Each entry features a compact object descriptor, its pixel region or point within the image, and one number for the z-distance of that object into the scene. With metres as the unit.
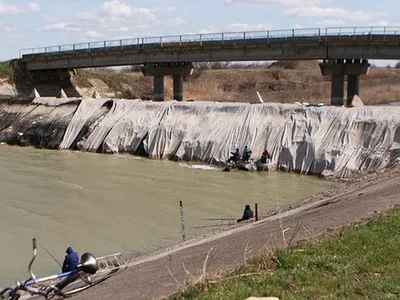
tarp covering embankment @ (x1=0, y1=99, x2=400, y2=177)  29.16
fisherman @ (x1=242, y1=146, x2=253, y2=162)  31.28
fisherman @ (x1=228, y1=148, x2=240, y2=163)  31.45
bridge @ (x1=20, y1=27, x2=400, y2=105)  40.91
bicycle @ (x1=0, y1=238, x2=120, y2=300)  9.07
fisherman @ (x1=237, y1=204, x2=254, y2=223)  18.00
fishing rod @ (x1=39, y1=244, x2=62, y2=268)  14.33
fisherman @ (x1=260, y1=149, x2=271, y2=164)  30.89
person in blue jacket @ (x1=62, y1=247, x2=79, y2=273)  10.46
